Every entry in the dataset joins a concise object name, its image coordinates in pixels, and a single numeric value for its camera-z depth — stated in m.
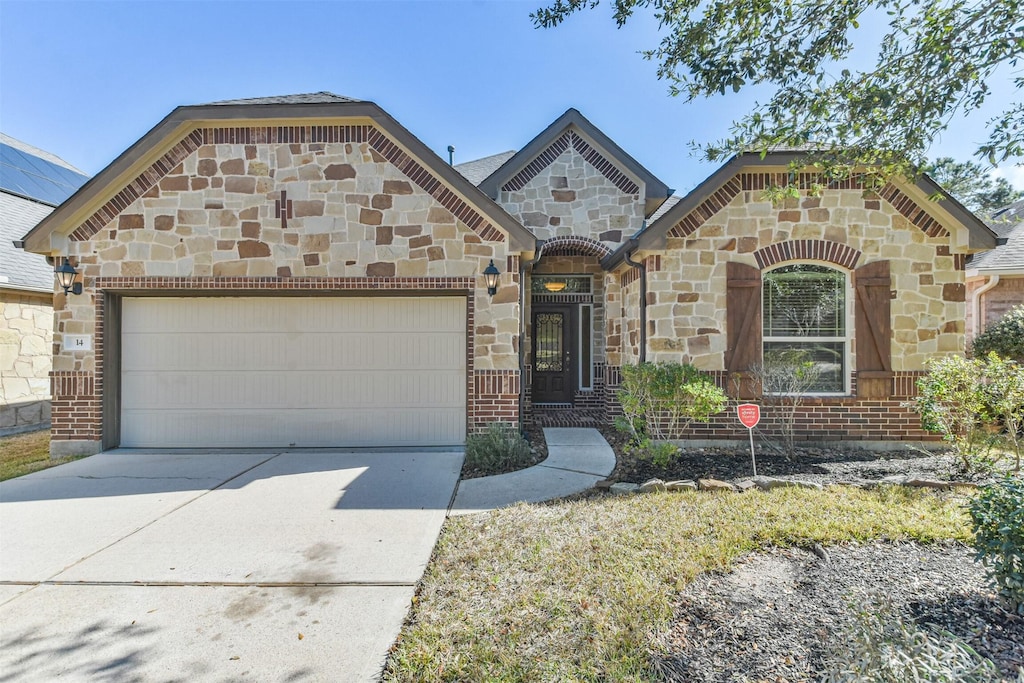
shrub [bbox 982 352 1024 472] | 5.46
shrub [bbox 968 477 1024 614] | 2.68
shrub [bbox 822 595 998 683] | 1.99
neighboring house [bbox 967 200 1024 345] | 10.59
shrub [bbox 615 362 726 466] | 6.33
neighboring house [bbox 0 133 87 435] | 9.15
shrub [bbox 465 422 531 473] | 6.34
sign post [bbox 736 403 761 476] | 5.65
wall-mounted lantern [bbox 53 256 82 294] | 7.05
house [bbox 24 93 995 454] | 7.20
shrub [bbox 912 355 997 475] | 5.85
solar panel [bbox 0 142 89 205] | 12.54
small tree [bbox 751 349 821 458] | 7.09
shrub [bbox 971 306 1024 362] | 9.30
